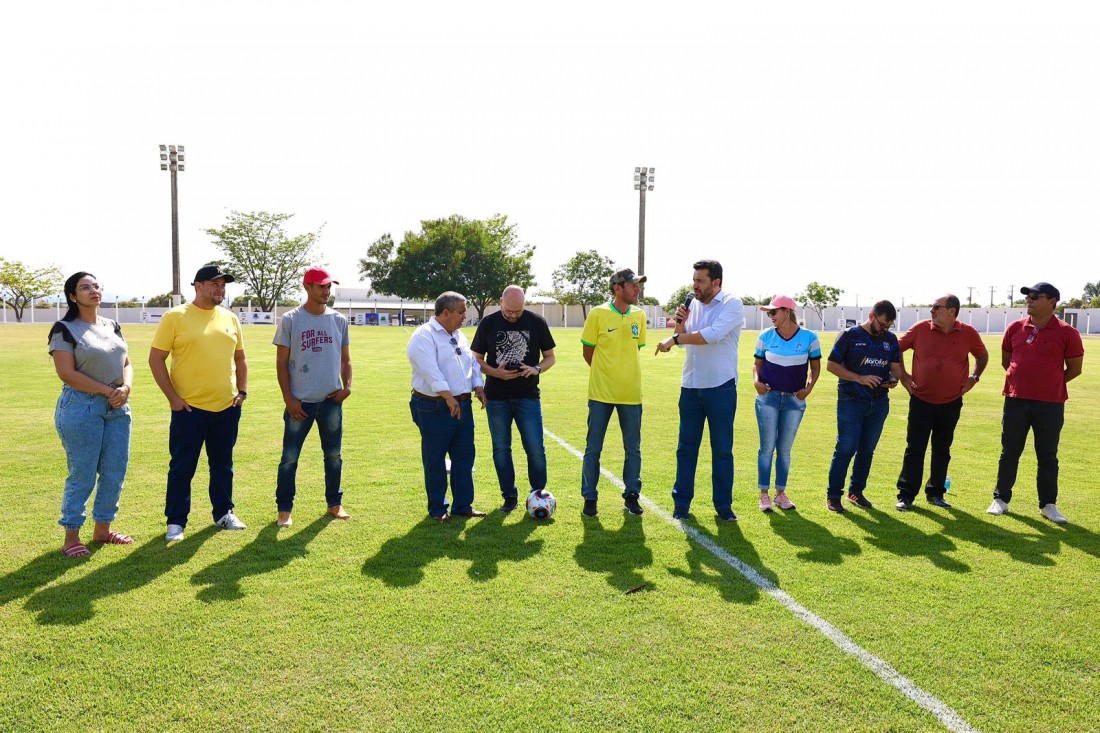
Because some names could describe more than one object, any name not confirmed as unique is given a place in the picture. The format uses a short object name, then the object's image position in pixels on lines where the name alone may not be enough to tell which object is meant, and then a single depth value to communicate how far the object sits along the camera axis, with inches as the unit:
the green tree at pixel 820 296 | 3727.9
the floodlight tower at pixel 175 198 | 1457.9
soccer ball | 242.5
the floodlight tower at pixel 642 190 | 1665.8
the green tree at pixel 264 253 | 2805.1
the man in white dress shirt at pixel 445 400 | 232.7
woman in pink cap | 255.3
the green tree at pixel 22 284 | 2810.0
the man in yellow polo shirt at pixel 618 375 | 247.1
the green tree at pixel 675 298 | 3355.3
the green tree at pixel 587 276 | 3409.5
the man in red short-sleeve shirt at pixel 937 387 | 259.9
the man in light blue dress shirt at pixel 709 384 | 239.1
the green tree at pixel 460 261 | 2829.7
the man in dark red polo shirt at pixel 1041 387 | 251.4
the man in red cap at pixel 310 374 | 228.4
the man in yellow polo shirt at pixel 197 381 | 213.2
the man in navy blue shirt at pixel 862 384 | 258.1
